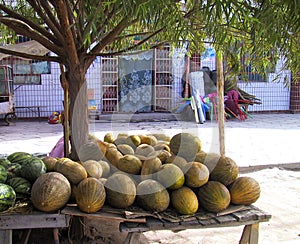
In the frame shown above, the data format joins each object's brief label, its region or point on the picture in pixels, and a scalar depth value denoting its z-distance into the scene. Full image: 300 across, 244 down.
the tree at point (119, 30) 1.91
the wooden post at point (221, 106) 5.73
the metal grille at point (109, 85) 13.55
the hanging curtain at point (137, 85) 13.63
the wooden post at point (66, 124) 3.97
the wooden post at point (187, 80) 13.32
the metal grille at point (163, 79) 13.96
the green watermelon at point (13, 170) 2.95
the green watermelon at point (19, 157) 3.35
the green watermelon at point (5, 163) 3.13
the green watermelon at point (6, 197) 2.60
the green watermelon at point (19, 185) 2.81
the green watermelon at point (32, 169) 2.88
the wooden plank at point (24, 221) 2.58
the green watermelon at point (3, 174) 2.80
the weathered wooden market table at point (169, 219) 2.58
